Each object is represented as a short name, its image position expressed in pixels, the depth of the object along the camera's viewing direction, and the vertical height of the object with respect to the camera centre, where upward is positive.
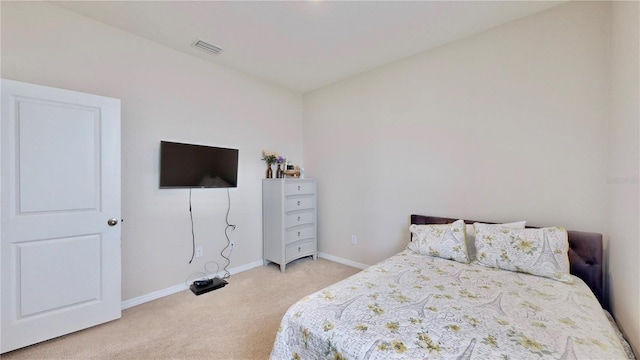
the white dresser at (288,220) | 3.27 -0.57
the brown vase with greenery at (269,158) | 3.54 +0.30
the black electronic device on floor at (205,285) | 2.67 -1.18
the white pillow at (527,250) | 1.72 -0.53
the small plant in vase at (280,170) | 3.66 +0.14
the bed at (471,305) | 1.02 -0.68
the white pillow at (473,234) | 2.04 -0.50
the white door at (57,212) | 1.76 -0.25
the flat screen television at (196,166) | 2.58 +0.15
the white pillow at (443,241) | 2.07 -0.55
